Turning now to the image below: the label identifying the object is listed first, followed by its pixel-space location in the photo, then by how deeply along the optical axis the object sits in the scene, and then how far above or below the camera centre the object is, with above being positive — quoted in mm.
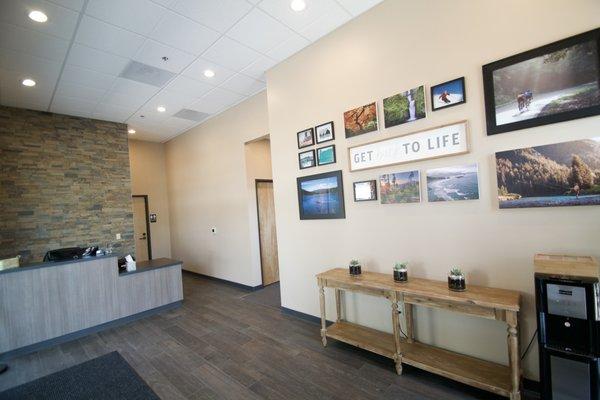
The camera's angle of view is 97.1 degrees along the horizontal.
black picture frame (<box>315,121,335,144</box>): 3215 +828
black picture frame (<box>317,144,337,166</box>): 3213 +540
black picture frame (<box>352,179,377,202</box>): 2854 +80
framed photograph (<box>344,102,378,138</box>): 2840 +854
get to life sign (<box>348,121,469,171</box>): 2299 +450
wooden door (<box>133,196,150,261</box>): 6588 -402
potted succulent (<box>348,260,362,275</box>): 2791 -743
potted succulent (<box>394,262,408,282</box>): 2464 -731
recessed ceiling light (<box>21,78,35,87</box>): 3734 +1967
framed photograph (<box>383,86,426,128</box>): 2506 +858
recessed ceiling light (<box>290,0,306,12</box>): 2640 +1986
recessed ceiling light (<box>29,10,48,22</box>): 2537 +1977
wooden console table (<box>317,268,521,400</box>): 1851 -1174
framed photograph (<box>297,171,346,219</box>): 3178 +51
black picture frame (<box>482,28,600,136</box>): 1771 +770
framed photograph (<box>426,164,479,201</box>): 2229 +67
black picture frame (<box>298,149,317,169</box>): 3410 +520
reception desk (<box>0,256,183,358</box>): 3229 -1151
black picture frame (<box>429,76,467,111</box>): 2260 +877
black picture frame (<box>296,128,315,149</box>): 3418 +845
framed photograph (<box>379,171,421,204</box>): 2543 +70
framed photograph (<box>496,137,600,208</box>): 1784 +68
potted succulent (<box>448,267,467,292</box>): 2133 -730
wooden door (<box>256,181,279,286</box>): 5254 -575
